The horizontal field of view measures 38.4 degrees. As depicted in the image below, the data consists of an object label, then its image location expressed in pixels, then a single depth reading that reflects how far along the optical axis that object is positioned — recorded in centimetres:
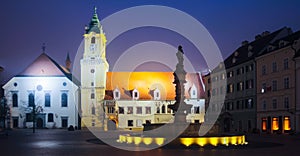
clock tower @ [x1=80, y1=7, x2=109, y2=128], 9138
